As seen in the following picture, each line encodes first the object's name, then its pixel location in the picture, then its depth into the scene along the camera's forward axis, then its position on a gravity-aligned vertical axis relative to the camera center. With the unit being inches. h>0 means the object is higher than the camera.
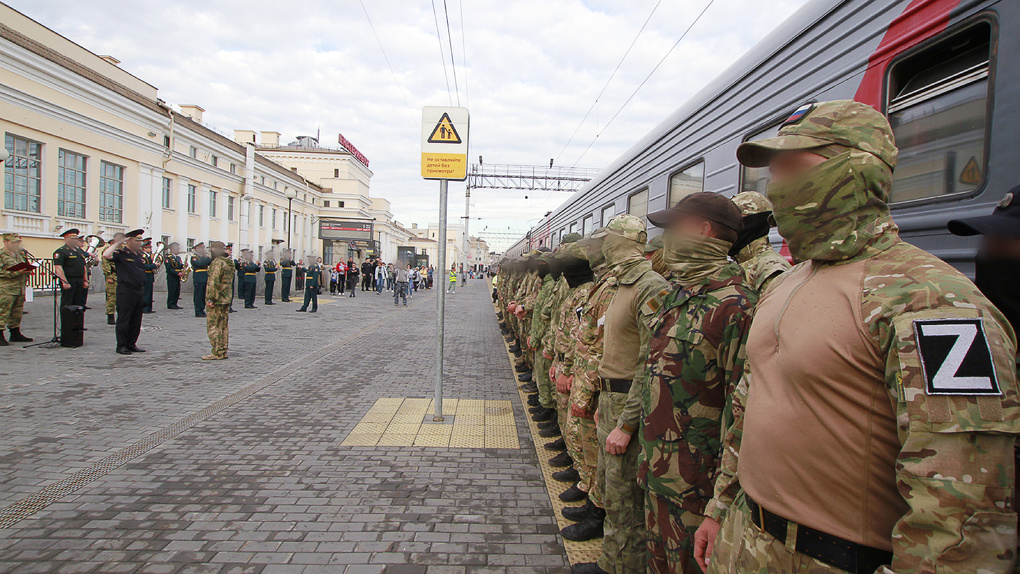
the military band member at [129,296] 329.1 -23.8
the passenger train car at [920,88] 81.2 +40.9
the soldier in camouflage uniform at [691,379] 80.8 -16.0
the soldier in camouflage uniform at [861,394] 38.6 -9.2
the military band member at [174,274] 565.9 -14.7
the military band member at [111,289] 444.8 -27.5
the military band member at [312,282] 644.7 -20.4
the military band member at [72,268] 364.2 -7.9
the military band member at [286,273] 790.4 -12.3
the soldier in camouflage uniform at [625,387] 102.1 -23.7
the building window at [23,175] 726.6 +117.1
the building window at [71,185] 821.2 +119.2
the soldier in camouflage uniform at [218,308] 326.3 -29.2
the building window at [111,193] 912.9 +120.9
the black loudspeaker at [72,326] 336.6 -45.6
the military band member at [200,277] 553.9 -16.4
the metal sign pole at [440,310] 215.4 -16.8
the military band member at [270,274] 774.5 -14.5
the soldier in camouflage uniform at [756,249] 89.2 +7.2
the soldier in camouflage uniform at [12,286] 336.5 -20.6
